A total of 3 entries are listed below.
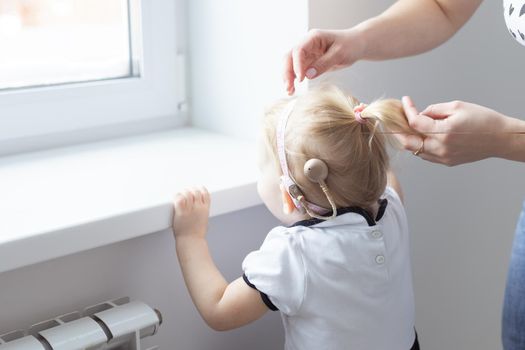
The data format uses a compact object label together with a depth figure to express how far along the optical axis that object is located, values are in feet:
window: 4.48
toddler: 3.48
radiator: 3.35
